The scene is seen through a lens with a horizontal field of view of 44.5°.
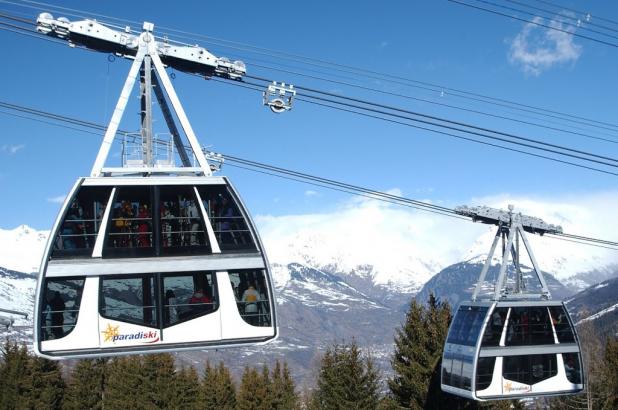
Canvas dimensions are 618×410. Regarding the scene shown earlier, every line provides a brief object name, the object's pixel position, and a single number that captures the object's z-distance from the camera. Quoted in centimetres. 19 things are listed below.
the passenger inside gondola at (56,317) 1617
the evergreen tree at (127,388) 6159
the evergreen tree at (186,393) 6091
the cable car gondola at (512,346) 2684
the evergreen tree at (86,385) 6881
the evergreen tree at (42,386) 6544
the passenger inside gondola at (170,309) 1675
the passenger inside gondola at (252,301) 1719
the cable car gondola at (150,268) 1627
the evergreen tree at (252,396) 5831
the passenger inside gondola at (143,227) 1684
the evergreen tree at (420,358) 4191
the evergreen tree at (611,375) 4941
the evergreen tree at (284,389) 6688
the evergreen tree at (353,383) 4741
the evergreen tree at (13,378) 6569
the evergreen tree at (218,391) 6141
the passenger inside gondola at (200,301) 1694
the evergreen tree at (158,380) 6044
